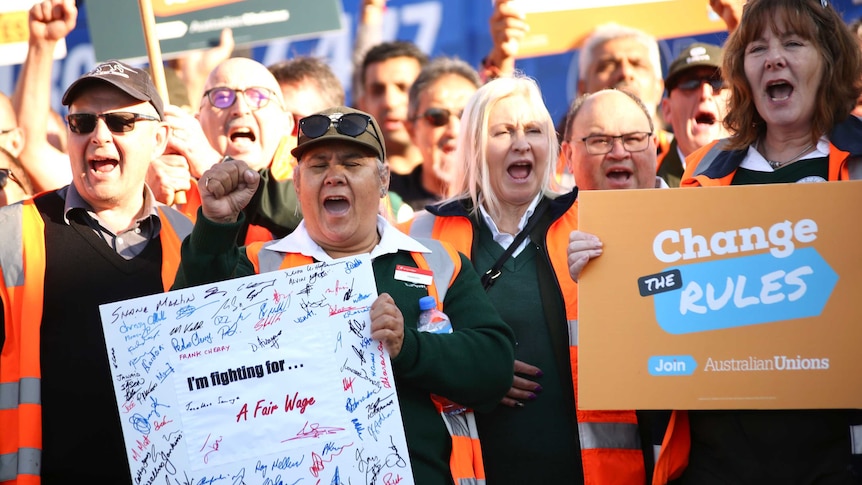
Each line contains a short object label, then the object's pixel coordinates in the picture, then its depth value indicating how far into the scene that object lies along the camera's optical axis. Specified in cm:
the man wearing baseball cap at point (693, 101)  1162
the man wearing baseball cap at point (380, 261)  689
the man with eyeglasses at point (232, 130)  1069
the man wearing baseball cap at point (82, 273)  741
